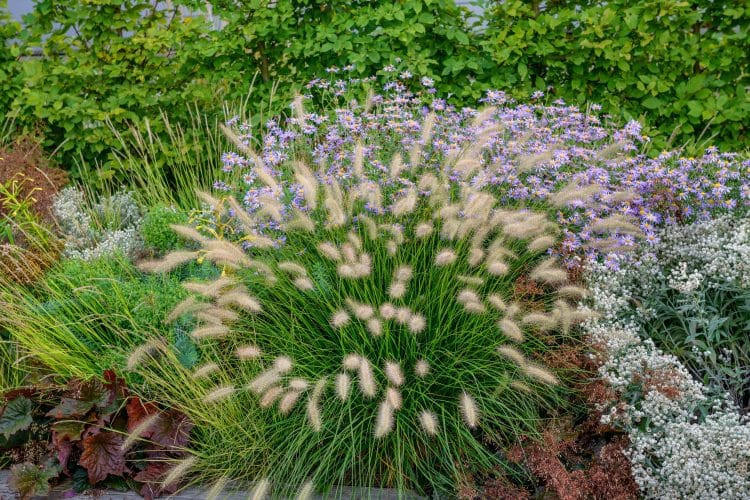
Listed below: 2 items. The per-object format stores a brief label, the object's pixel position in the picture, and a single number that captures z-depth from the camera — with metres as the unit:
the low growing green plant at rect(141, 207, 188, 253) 4.32
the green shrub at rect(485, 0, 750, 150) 5.00
